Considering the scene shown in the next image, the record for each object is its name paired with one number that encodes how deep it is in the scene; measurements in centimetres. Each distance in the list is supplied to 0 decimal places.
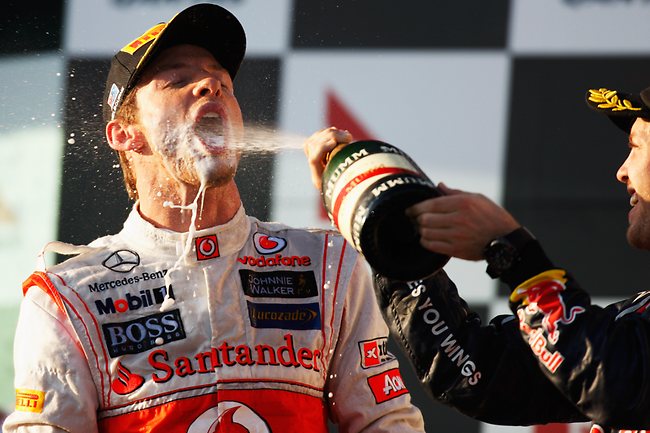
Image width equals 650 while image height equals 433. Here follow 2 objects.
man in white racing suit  938
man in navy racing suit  905
